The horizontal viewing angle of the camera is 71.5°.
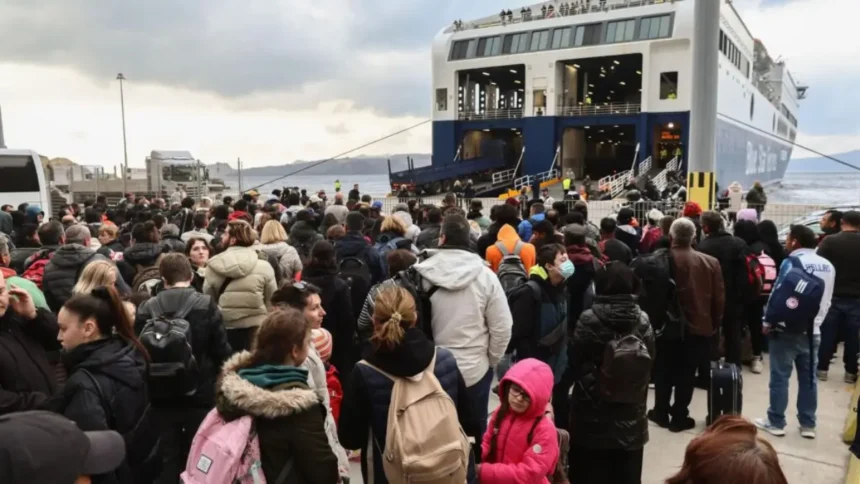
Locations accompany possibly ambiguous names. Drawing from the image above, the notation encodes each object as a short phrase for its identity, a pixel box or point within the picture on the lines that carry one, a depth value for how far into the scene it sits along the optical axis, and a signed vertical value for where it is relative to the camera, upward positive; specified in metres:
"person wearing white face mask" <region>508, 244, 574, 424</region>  4.56 -0.99
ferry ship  32.25 +5.49
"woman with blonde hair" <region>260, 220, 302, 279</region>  5.99 -0.69
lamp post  25.59 +1.84
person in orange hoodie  5.85 -0.69
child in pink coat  3.06 -1.33
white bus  16.02 +0.08
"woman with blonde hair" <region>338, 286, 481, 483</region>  2.72 -0.87
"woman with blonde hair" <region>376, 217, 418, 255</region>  6.72 -0.64
